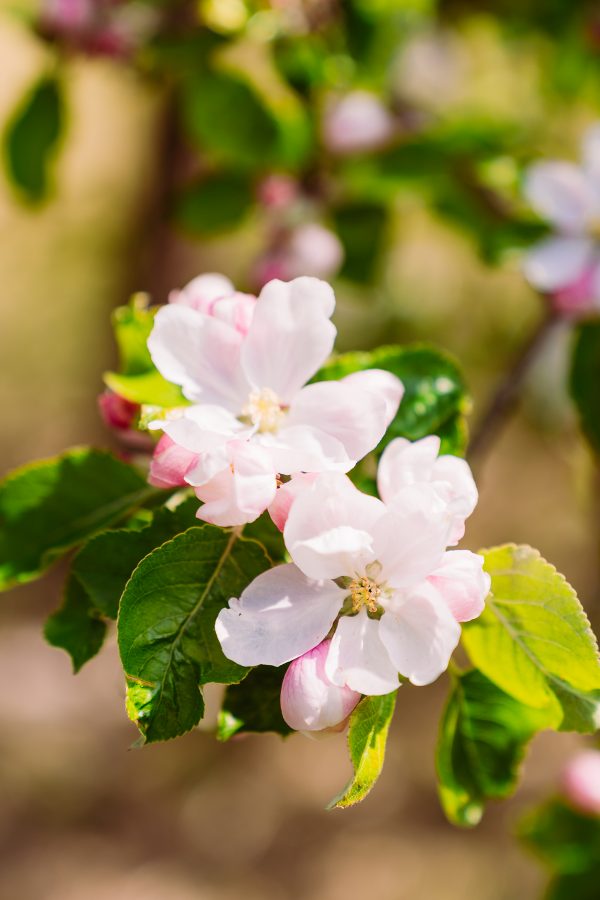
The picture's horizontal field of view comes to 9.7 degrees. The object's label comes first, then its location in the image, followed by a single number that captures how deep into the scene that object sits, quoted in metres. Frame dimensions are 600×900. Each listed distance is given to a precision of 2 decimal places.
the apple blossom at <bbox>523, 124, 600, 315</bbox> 0.69
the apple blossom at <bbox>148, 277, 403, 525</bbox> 0.58
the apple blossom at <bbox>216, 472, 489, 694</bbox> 0.57
